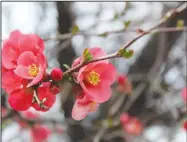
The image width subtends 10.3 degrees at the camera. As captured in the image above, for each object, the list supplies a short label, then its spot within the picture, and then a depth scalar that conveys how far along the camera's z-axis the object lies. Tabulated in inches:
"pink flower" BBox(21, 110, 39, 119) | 86.7
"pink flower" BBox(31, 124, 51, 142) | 89.8
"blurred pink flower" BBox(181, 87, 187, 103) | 56.9
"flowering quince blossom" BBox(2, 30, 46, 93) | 32.9
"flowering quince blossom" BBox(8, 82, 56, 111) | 33.2
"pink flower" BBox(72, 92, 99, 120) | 33.8
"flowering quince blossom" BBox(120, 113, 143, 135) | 90.3
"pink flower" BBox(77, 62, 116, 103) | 33.0
